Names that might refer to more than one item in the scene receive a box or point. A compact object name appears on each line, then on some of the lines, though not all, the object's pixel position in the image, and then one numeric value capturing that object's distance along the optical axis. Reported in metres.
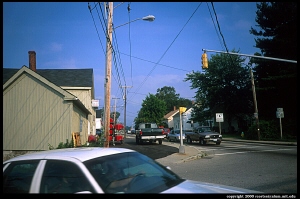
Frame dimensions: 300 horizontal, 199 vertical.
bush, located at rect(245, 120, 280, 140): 27.03
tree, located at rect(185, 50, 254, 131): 40.56
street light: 12.07
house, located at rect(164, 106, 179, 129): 84.62
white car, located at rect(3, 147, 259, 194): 3.01
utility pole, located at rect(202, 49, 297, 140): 26.36
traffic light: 14.66
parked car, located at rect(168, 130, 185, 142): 30.40
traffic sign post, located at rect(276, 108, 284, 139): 22.88
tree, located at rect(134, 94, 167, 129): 52.91
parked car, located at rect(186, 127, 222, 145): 23.17
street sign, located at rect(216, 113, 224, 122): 30.42
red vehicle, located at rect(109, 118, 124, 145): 22.94
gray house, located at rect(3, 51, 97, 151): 13.84
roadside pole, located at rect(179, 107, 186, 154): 15.48
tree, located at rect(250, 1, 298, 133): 25.64
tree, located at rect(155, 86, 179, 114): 108.66
